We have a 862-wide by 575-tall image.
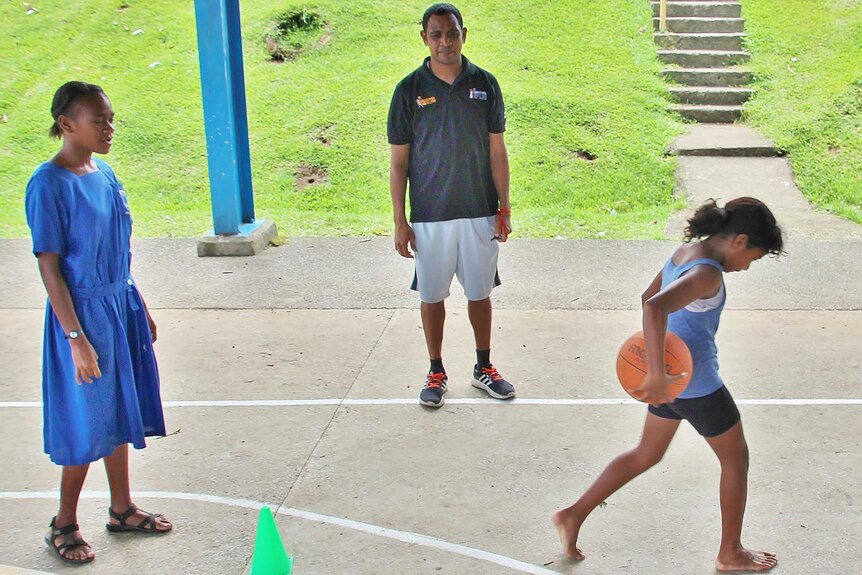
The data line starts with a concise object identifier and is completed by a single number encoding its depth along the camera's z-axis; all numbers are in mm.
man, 4941
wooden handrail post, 12997
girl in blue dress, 3549
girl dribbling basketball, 3182
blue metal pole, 7914
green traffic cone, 3549
